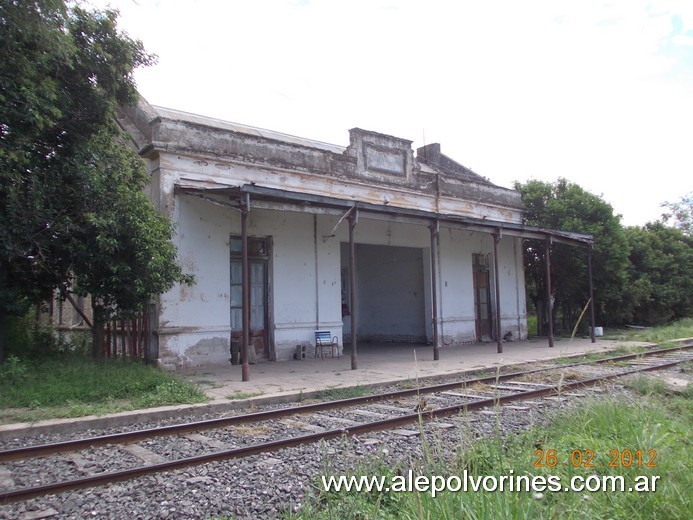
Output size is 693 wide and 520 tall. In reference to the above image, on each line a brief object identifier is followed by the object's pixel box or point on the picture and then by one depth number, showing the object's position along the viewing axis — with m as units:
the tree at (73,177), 7.63
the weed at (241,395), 8.14
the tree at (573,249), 20.02
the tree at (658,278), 22.50
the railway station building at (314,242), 11.56
